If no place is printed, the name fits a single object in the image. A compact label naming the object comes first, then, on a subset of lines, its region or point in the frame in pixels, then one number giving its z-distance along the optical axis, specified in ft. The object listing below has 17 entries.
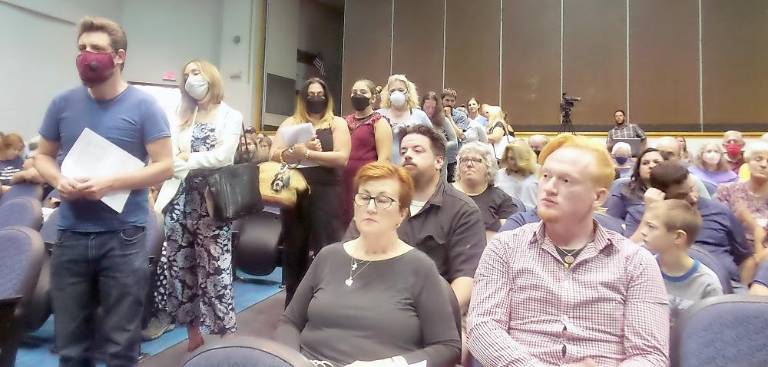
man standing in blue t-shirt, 5.66
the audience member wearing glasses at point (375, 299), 4.91
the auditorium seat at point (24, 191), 12.91
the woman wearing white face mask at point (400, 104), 11.09
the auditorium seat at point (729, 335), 4.27
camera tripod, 26.04
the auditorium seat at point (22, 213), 9.30
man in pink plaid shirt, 4.49
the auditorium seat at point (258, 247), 12.97
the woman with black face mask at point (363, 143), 9.27
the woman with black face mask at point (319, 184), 8.82
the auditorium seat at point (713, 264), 6.95
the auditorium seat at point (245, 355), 3.51
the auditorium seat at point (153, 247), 8.51
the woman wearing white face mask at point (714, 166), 13.73
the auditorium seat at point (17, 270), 5.69
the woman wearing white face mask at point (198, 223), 8.23
